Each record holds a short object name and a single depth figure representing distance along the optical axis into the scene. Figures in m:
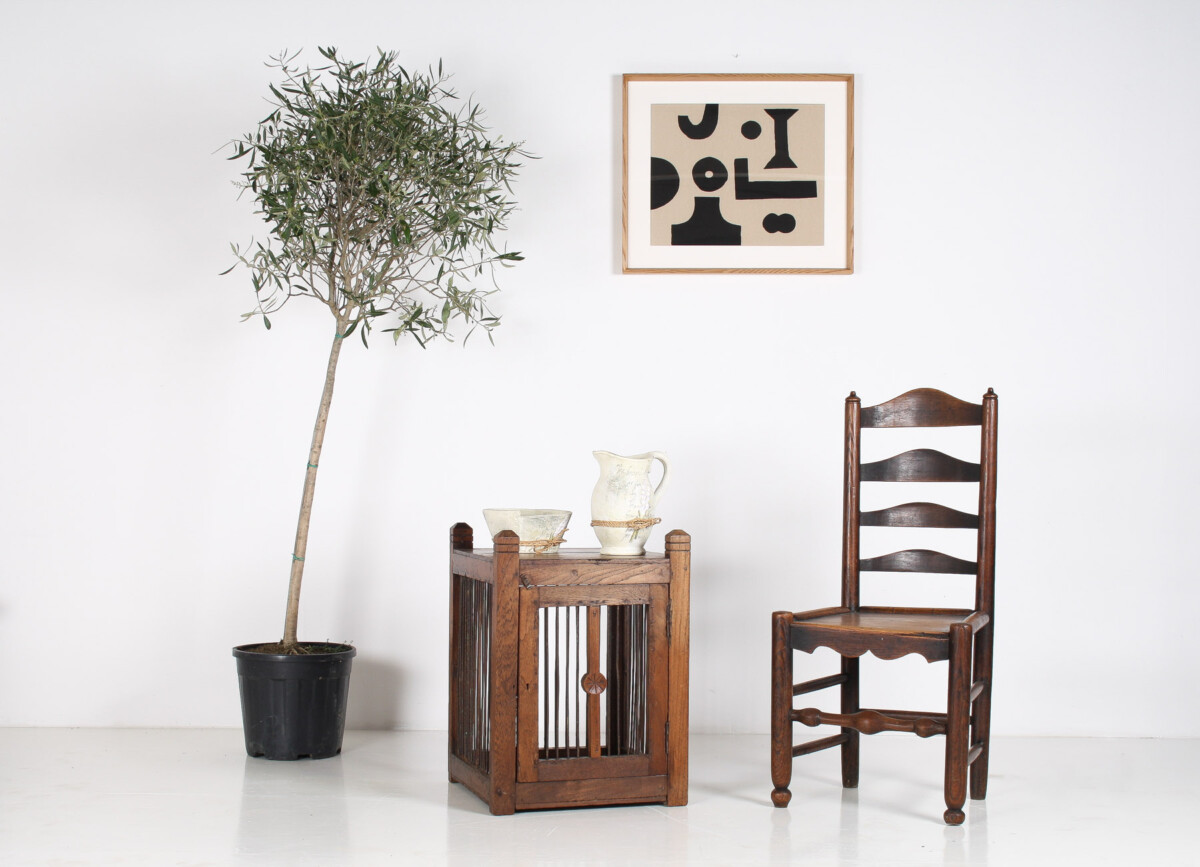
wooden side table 2.39
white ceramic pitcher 2.49
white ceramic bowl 2.52
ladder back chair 2.32
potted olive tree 2.90
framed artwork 3.39
